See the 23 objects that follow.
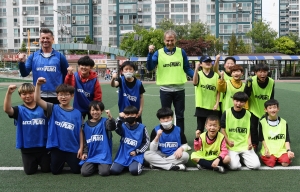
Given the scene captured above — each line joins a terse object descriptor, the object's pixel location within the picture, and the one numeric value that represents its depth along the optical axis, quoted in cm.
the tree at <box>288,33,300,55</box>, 5344
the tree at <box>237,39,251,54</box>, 4887
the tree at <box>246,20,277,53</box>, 4775
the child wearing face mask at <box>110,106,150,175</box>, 471
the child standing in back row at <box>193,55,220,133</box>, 555
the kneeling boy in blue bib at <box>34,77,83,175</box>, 461
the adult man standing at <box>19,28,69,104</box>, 502
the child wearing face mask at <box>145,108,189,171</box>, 476
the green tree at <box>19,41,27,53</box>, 5548
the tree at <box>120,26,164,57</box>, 3941
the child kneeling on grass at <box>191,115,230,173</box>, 470
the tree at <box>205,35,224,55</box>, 4738
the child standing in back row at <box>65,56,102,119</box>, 499
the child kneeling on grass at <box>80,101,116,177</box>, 463
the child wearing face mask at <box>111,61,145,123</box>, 513
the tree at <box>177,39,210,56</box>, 4494
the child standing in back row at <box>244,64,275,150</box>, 554
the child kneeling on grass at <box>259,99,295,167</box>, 493
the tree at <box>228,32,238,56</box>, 4797
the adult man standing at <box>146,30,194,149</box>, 564
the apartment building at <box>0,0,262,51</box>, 5525
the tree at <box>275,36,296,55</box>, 5050
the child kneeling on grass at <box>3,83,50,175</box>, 460
